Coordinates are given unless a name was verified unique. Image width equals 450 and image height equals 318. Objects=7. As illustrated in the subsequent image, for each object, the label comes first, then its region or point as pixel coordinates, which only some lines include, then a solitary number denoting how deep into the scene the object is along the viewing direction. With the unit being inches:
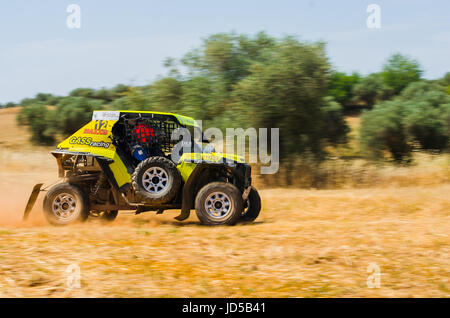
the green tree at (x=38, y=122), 1382.9
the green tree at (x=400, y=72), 1523.1
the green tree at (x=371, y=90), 1546.5
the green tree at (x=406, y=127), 904.9
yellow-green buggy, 375.9
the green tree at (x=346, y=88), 1554.9
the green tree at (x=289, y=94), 708.4
